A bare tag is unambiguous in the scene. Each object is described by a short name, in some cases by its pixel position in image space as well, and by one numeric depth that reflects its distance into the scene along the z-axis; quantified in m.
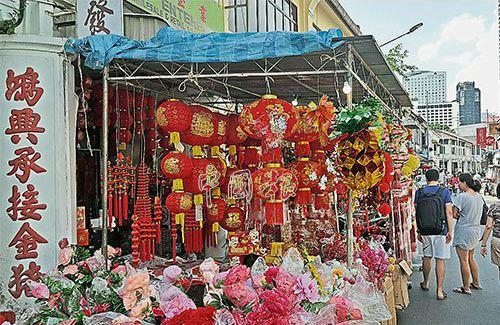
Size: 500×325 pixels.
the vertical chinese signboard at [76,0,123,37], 5.85
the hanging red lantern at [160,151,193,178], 5.77
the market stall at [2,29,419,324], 3.27
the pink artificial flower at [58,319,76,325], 3.15
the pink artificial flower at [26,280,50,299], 3.47
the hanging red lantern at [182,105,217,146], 5.81
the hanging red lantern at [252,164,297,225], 5.43
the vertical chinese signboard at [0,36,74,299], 4.99
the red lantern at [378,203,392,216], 7.32
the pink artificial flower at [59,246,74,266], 4.12
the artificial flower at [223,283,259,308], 3.05
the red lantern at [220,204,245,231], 6.52
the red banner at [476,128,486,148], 36.04
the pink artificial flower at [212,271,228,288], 3.27
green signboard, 7.78
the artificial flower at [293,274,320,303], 3.17
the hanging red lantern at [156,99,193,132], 5.61
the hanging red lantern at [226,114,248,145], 6.36
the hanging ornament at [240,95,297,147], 5.29
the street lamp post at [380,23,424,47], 12.75
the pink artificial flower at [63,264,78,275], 3.93
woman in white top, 8.49
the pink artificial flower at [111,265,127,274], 3.70
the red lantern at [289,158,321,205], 6.32
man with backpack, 8.40
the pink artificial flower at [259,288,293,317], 2.94
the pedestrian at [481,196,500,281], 7.04
